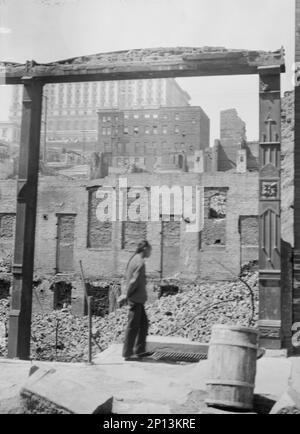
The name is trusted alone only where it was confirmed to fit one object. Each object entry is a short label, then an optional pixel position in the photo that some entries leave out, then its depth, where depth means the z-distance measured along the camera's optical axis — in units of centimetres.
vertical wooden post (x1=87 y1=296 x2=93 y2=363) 663
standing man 700
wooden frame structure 753
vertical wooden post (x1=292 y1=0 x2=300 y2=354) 771
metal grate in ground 735
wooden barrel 511
